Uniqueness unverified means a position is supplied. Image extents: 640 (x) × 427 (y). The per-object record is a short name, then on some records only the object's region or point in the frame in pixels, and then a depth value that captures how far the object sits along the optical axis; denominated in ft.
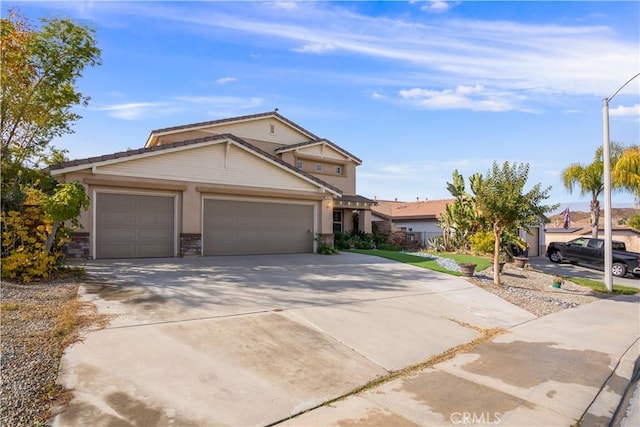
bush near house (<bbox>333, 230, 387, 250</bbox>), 71.05
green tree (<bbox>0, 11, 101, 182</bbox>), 39.09
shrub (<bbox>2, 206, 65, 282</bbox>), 28.71
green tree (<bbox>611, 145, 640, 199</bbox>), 78.07
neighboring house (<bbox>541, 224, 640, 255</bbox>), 92.67
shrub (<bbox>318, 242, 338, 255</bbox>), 57.67
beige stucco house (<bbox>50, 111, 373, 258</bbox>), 42.91
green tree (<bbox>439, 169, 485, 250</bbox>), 73.51
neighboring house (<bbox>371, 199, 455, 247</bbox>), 87.20
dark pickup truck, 63.77
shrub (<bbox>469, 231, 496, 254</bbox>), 56.90
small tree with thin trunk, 41.91
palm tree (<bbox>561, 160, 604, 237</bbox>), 83.97
